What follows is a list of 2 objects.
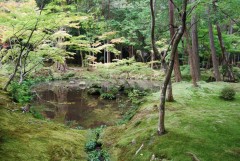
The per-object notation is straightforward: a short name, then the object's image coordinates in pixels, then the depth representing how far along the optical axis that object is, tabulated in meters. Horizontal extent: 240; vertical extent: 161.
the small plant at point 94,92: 19.07
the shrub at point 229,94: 11.55
